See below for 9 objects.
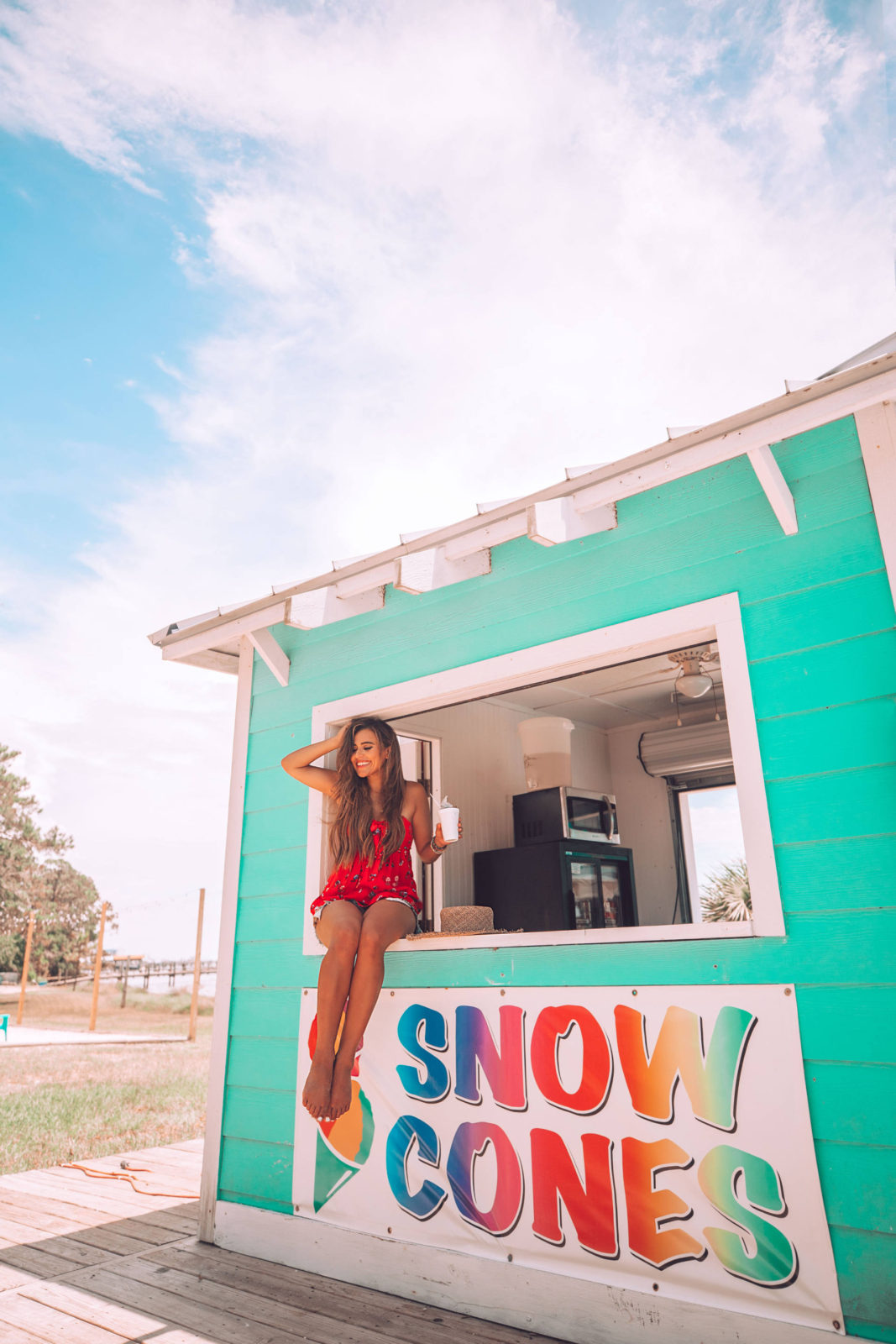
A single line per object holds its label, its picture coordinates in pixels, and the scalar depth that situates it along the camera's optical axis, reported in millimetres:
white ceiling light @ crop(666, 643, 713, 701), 4185
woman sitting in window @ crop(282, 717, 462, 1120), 2529
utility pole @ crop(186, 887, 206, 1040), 12516
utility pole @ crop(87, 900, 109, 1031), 12622
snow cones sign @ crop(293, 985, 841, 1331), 1892
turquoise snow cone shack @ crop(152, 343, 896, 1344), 1880
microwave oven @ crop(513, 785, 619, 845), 4203
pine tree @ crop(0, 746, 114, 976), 23519
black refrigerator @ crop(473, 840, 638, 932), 3967
